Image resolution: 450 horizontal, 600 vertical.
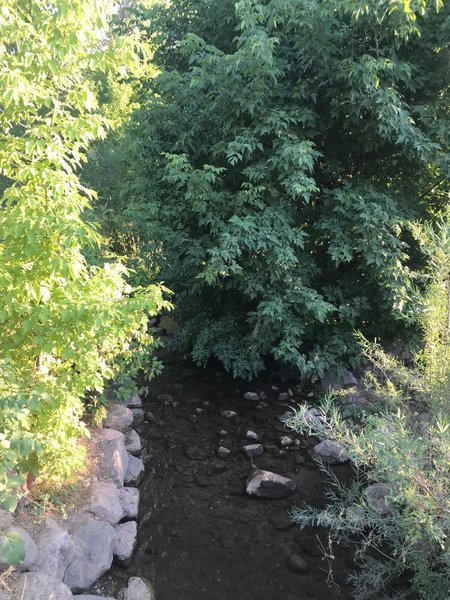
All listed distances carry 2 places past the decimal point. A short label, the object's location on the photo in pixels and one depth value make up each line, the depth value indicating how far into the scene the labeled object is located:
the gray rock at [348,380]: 6.67
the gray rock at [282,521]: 4.46
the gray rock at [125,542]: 3.92
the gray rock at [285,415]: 6.32
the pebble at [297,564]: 3.98
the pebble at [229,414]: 6.42
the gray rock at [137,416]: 6.09
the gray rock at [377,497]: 4.00
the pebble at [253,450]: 5.54
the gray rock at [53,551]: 3.27
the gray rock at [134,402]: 6.21
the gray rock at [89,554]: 3.52
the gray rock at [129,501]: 4.40
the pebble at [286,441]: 5.78
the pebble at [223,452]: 5.54
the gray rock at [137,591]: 3.59
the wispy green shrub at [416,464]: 2.74
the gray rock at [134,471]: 4.89
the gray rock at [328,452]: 5.39
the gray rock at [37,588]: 2.98
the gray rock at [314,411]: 6.23
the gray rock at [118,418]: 5.40
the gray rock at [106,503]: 4.02
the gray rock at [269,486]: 4.85
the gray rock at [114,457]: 4.55
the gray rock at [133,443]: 5.32
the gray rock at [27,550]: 3.15
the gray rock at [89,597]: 3.34
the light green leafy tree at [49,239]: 2.85
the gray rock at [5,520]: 3.22
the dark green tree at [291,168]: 5.25
